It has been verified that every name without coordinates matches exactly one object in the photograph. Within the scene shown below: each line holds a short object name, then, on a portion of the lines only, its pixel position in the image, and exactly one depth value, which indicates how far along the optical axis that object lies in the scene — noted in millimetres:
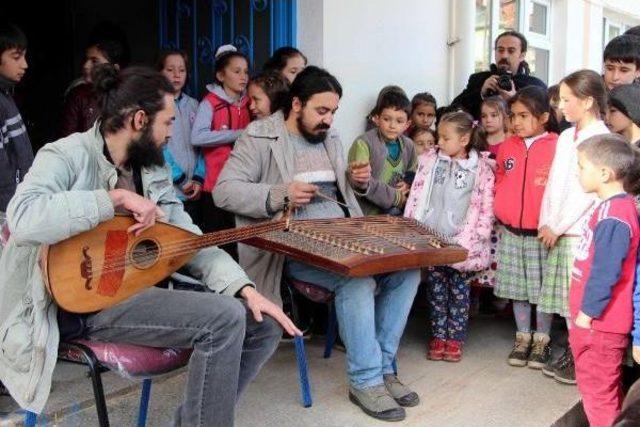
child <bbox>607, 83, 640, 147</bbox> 3328
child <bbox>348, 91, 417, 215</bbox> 3715
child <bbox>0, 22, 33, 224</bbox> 3049
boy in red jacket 2688
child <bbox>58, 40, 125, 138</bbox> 3734
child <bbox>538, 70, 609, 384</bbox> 3285
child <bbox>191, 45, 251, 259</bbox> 3875
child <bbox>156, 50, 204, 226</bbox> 3885
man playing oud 2076
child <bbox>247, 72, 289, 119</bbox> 3721
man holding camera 4855
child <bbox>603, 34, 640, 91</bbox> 4012
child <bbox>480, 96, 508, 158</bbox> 4230
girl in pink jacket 3650
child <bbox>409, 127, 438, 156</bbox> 4590
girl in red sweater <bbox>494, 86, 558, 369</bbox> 3537
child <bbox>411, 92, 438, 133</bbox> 4695
